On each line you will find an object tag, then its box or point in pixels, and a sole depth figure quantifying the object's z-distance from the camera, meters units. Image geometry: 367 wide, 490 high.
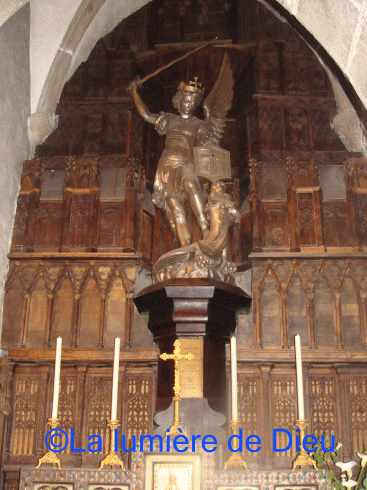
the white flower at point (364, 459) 4.06
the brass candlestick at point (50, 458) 4.05
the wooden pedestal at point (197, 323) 5.59
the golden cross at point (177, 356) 4.36
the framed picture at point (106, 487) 3.82
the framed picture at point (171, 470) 3.68
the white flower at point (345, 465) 4.25
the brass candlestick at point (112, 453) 4.03
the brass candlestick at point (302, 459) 3.86
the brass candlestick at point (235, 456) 4.05
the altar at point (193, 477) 3.69
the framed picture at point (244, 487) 3.74
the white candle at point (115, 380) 4.38
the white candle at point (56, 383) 4.43
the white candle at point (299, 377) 4.17
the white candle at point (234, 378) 4.33
